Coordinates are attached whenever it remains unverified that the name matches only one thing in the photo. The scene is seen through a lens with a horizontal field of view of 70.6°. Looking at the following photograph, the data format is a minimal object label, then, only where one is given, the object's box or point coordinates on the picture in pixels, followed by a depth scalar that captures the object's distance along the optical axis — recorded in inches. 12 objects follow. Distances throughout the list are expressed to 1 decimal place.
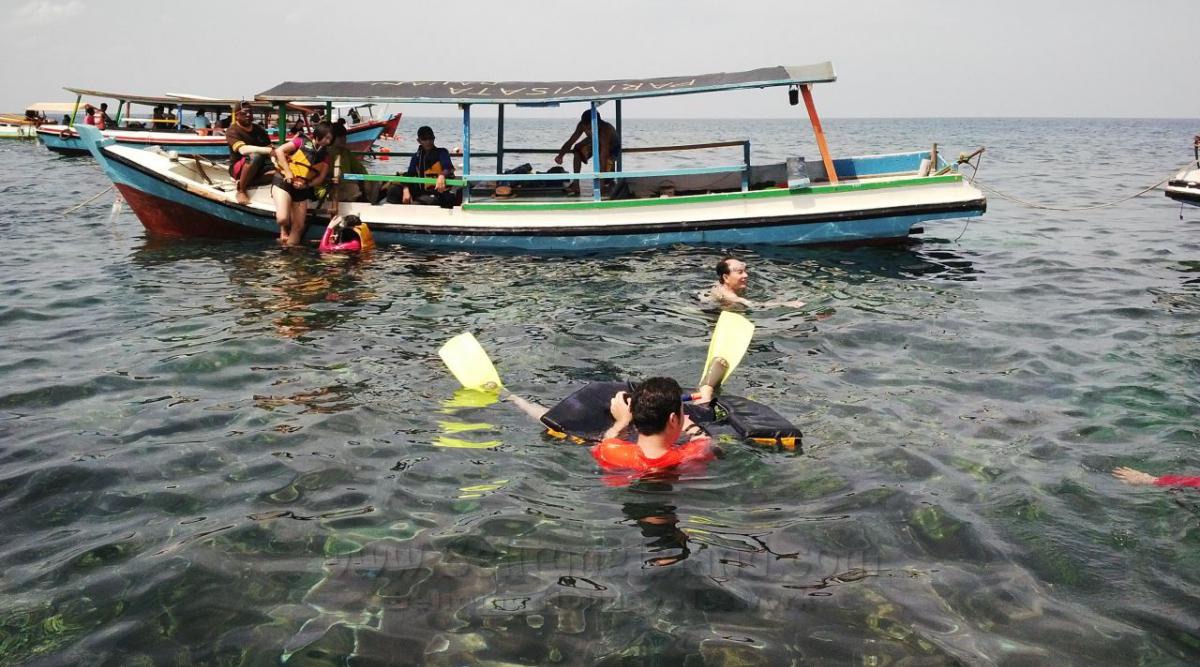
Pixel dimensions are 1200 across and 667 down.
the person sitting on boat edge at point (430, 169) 518.0
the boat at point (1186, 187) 512.7
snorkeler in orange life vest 207.0
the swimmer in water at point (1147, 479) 206.5
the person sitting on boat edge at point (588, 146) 529.3
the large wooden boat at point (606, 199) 483.8
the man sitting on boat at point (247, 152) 527.8
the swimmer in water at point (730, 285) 377.4
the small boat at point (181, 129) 1085.1
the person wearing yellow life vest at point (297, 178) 504.4
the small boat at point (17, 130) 1836.9
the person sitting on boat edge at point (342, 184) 522.3
